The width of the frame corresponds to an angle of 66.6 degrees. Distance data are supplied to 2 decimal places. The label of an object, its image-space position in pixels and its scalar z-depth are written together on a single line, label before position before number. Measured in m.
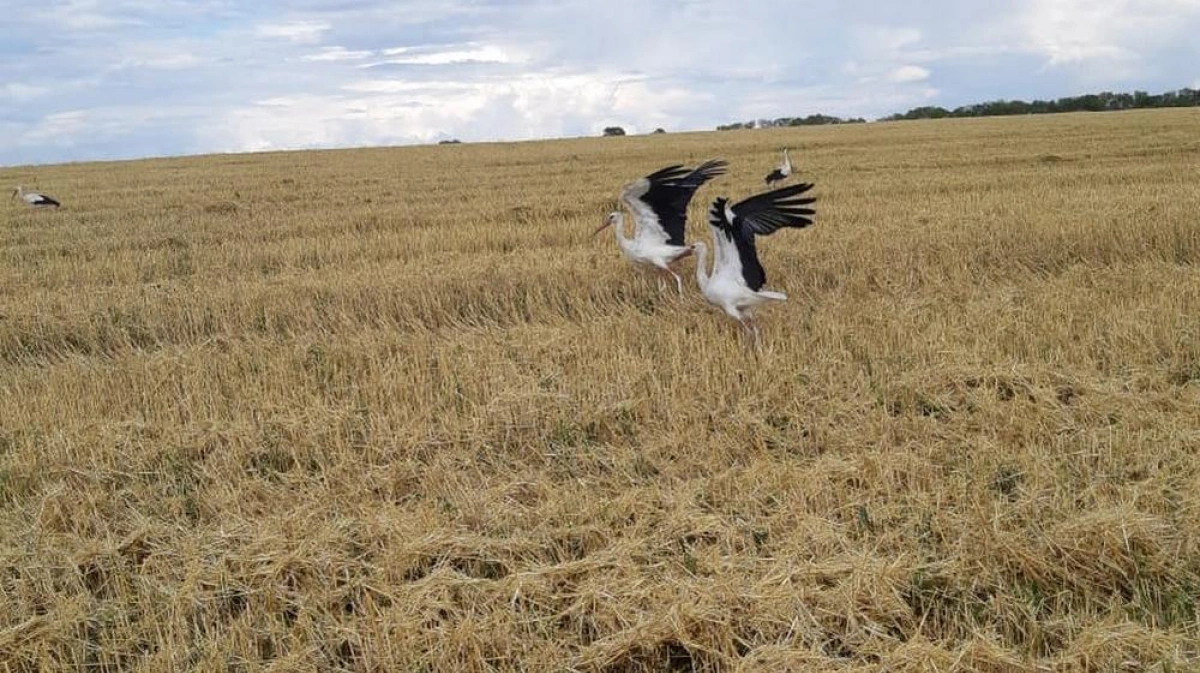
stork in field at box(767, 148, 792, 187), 16.30
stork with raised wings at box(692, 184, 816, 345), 6.53
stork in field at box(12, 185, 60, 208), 17.48
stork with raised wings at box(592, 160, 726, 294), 8.11
